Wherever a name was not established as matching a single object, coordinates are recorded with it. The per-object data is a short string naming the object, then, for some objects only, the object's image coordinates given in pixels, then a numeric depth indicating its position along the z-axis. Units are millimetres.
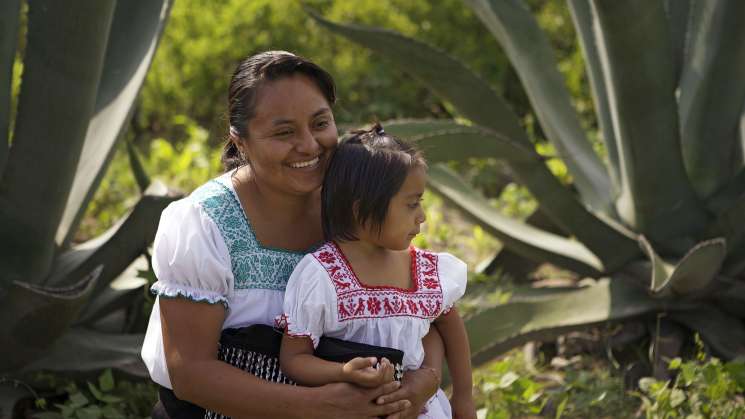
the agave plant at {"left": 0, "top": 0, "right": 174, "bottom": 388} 2904
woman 2221
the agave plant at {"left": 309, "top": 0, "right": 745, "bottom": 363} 3363
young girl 2232
